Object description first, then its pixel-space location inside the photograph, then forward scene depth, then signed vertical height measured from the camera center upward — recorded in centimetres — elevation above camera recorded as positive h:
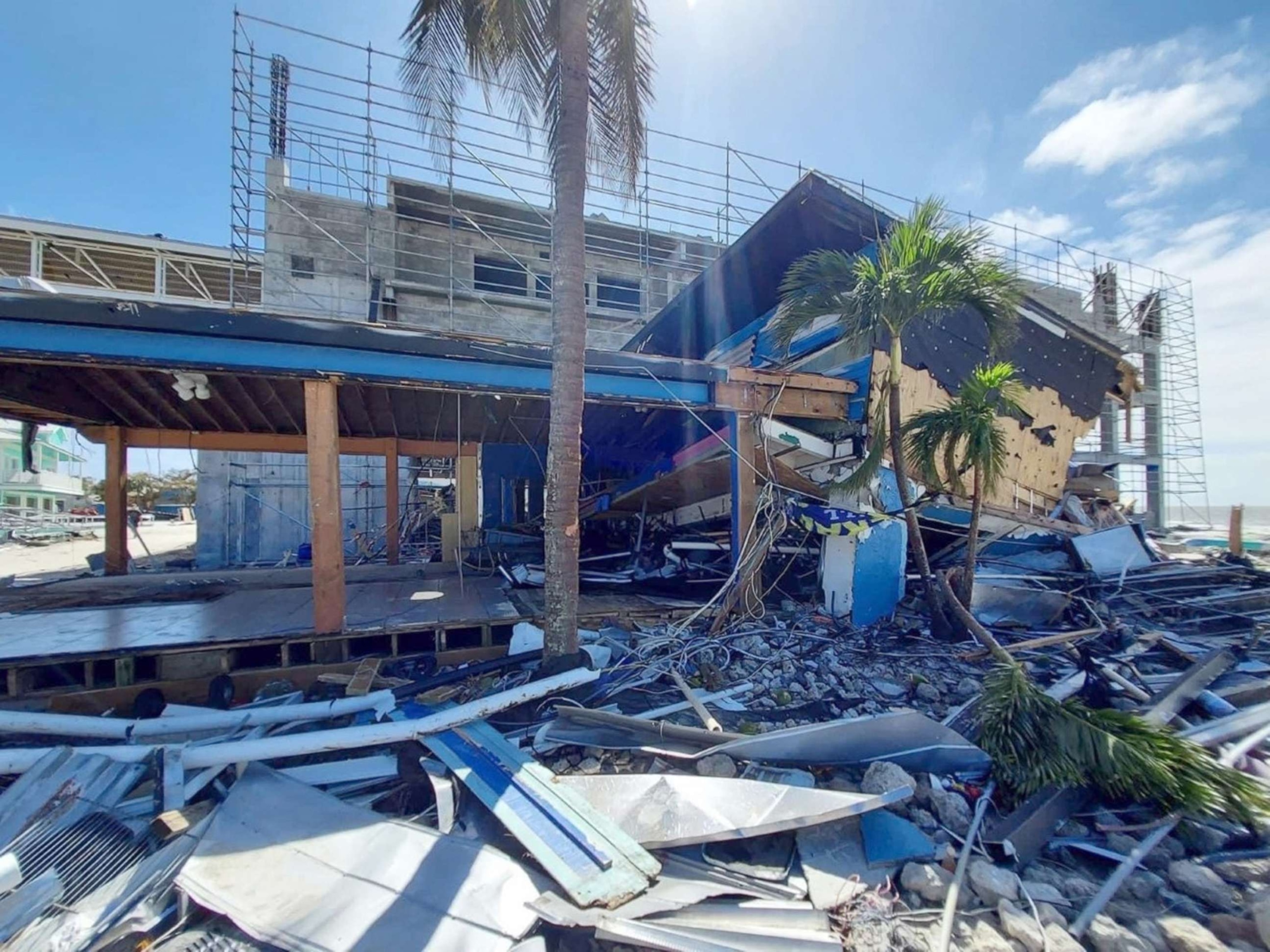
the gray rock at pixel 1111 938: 204 -186
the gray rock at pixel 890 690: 459 -192
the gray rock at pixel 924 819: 285 -191
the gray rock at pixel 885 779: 300 -179
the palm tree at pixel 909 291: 544 +208
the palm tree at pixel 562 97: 464 +415
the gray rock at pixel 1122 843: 267 -192
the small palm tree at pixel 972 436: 513 +48
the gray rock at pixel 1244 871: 238 -184
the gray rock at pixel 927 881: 239 -191
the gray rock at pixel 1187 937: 202 -184
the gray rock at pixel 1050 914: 221 -191
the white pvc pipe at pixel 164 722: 385 -194
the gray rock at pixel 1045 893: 233 -190
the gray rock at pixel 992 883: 233 -188
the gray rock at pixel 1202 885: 227 -185
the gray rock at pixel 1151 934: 208 -189
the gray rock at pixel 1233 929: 206 -183
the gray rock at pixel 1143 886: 238 -191
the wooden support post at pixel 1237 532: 1028 -102
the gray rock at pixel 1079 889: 236 -191
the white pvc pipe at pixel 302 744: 342 -188
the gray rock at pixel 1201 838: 265 -187
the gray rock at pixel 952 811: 283 -187
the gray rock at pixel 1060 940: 203 -187
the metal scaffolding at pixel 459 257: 1123 +643
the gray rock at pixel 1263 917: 199 -173
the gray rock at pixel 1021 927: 208 -188
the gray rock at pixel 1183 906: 225 -191
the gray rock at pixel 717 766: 333 -190
